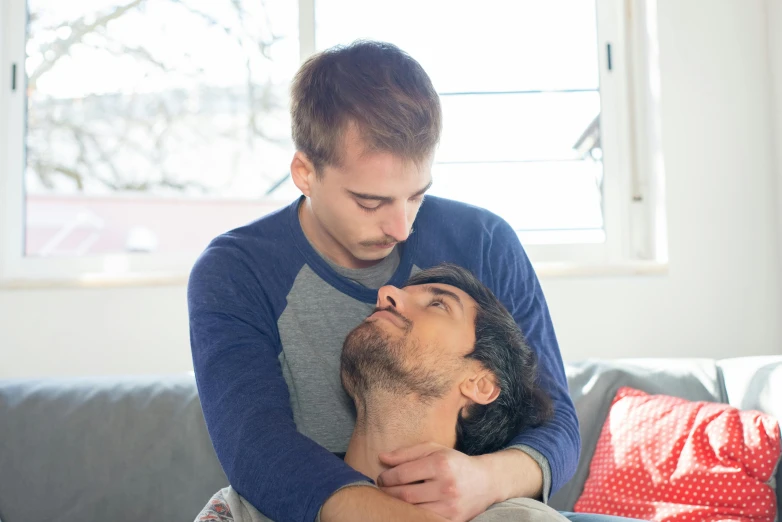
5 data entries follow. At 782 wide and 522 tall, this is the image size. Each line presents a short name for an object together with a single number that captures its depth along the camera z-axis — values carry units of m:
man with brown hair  1.25
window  3.23
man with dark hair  1.45
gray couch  2.40
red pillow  2.20
